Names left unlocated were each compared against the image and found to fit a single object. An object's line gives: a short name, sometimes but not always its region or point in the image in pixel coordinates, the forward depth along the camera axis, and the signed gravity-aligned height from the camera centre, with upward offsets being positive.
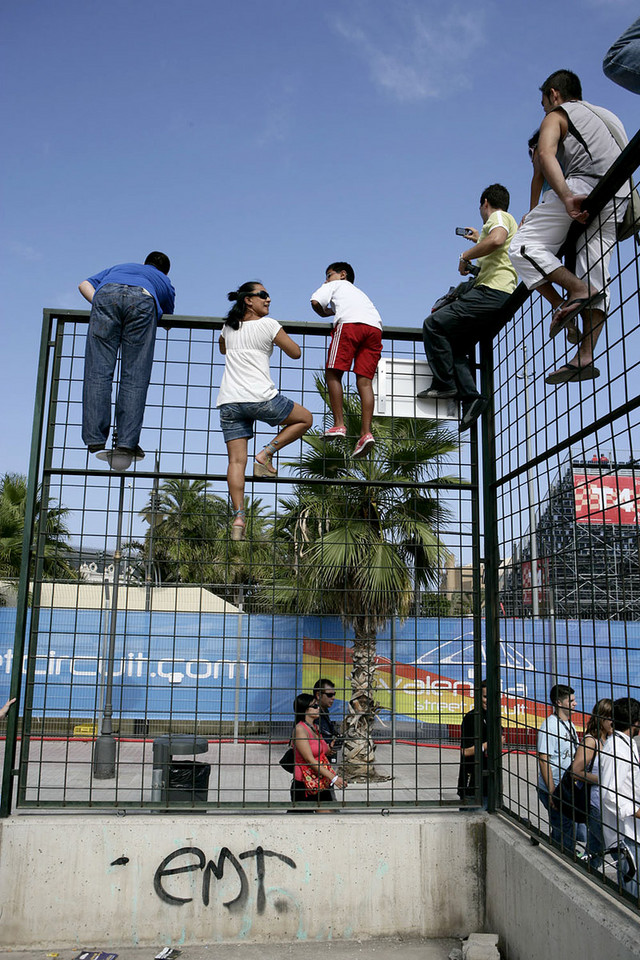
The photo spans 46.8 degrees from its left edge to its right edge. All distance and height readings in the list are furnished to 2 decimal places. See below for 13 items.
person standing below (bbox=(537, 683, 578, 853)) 3.71 -0.90
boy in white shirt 5.34 +1.91
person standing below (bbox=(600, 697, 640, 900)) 3.73 -1.01
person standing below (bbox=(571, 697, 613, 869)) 3.31 -0.90
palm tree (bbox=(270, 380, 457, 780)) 9.27 +0.92
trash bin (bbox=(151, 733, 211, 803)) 4.89 -1.16
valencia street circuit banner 11.75 -0.93
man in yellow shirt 5.07 +2.03
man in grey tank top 3.66 +1.97
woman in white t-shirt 5.21 +1.49
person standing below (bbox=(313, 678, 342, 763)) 5.07 -0.74
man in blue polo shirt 5.10 +1.68
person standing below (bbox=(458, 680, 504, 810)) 5.02 -1.15
